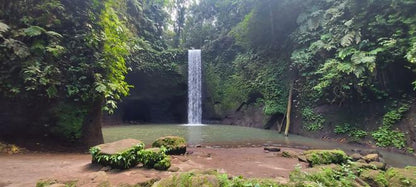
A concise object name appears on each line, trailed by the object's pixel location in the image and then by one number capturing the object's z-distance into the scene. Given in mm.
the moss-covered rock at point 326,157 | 5640
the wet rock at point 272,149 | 7954
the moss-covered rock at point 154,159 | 4828
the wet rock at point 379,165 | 5580
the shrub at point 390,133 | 8656
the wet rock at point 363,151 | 7561
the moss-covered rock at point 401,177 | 4230
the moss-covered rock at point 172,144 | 6617
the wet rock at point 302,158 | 6141
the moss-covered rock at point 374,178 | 4475
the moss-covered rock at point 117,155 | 4758
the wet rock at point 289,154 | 6841
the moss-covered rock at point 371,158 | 6368
